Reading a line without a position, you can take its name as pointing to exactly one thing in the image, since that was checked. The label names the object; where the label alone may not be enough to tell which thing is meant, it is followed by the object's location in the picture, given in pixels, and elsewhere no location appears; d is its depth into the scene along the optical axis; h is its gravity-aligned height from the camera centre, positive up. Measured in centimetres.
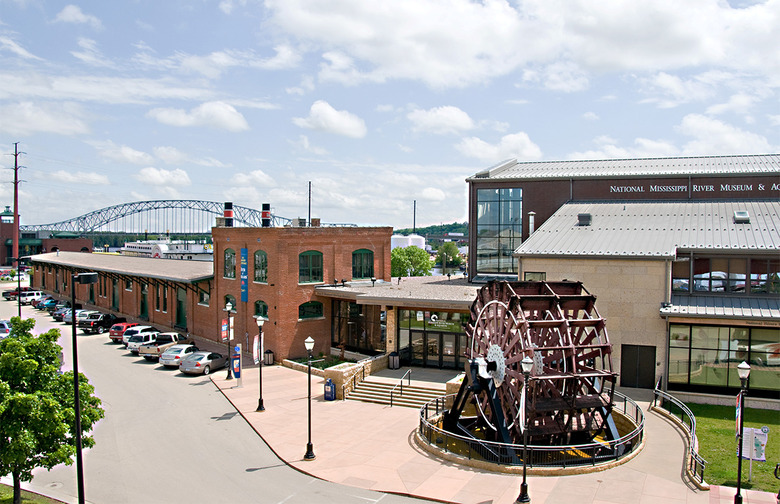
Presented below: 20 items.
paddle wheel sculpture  2056 -439
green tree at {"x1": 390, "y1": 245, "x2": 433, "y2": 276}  9056 -280
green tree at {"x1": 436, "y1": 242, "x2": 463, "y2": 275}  16361 -331
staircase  2781 -703
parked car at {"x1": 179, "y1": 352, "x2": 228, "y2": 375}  3391 -679
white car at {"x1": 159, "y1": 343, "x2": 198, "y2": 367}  3553 -659
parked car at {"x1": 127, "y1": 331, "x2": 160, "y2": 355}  3972 -644
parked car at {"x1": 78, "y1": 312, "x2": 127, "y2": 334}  4906 -664
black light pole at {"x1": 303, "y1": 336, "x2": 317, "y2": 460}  2094 -719
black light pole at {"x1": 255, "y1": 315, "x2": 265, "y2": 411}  2695 -521
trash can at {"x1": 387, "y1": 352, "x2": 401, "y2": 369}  3275 -629
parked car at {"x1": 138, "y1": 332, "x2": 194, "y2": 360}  3803 -659
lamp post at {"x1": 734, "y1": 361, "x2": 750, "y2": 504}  1650 -357
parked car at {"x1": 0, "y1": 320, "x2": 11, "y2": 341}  4323 -635
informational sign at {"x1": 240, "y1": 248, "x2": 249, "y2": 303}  3891 -217
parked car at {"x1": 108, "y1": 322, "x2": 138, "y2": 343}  4450 -662
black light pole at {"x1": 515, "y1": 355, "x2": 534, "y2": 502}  1680 -401
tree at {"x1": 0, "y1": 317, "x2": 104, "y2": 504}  1577 -440
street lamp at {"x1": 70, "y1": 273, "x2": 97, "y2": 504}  1582 -434
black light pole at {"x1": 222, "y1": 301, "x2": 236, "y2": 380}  3274 -490
